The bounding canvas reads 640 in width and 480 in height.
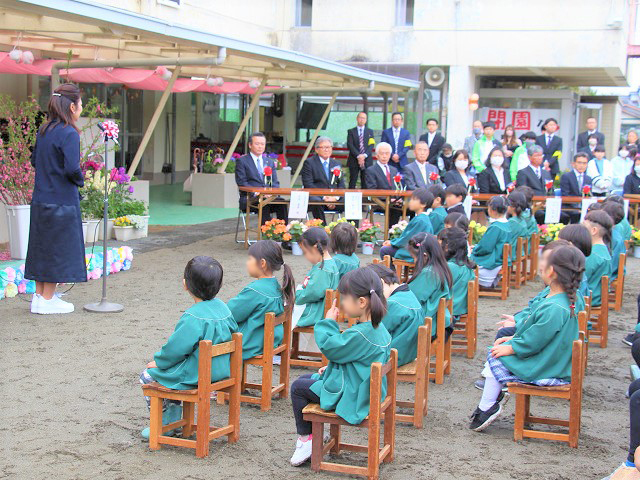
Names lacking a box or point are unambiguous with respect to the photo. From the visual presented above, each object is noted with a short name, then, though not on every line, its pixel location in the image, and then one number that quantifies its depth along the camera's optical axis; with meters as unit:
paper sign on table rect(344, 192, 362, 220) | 11.93
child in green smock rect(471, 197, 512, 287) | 9.40
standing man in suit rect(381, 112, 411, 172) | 15.41
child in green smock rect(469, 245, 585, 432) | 4.90
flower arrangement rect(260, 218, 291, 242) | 11.48
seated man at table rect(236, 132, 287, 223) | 12.15
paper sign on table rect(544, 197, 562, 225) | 12.19
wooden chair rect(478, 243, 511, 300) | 9.11
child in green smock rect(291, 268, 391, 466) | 4.27
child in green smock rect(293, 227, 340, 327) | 6.26
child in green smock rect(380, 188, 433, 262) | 8.95
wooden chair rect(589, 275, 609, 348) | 7.10
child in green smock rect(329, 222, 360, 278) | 6.60
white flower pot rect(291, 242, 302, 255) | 11.65
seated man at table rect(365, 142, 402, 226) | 12.68
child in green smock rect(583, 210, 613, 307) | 7.40
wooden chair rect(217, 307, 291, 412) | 5.29
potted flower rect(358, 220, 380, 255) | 12.02
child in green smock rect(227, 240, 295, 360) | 5.36
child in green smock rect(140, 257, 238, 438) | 4.50
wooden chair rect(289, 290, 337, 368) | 6.25
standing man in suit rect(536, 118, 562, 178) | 15.76
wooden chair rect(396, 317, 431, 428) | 5.12
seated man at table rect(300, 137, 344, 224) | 12.72
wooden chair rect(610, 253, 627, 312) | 8.40
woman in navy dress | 7.22
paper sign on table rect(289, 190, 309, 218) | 11.79
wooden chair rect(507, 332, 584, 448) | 4.85
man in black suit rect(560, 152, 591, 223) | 13.32
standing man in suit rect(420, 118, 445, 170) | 15.31
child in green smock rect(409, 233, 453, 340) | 6.06
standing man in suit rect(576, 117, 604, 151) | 17.09
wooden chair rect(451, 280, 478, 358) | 6.78
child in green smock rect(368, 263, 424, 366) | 5.28
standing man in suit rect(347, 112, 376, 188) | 15.38
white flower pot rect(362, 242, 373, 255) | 12.02
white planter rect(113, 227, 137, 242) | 11.98
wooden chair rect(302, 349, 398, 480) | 4.20
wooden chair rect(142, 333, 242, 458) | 4.43
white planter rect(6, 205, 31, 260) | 8.95
